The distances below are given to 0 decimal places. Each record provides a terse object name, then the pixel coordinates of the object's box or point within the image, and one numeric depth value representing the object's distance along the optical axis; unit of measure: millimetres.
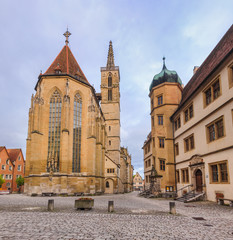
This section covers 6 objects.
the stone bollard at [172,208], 11213
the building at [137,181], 120088
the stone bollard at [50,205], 12367
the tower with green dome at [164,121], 26848
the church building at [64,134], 29734
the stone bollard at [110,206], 11852
